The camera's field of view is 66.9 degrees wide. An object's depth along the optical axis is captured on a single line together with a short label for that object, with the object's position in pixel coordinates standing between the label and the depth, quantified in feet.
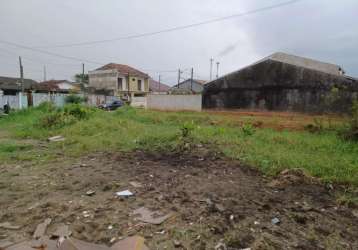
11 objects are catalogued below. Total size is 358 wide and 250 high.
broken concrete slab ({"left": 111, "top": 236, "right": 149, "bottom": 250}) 8.01
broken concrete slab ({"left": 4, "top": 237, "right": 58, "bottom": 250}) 7.90
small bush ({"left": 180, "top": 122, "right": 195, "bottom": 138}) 23.59
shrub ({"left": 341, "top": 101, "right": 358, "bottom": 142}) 23.31
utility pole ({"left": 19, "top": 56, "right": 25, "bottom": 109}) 69.97
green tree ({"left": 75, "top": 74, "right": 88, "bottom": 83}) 128.98
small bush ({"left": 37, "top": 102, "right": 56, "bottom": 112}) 45.06
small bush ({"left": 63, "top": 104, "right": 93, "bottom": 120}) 36.73
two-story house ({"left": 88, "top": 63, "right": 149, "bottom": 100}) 112.78
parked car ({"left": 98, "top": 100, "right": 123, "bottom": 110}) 82.73
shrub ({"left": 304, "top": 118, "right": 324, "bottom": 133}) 29.63
